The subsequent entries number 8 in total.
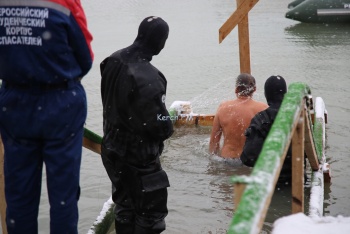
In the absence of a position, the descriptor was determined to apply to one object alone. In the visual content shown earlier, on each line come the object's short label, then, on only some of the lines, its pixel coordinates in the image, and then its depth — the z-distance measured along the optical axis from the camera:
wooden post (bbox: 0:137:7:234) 7.52
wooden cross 14.84
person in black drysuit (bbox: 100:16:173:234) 7.82
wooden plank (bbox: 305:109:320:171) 8.52
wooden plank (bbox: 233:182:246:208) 4.07
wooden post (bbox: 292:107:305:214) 6.80
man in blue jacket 5.98
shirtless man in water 12.44
